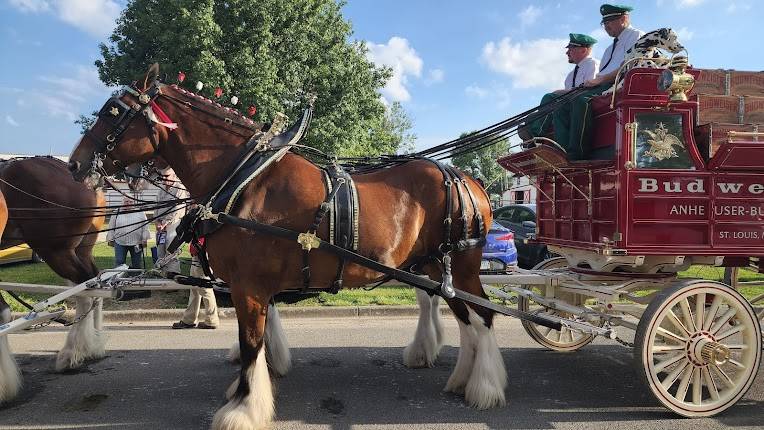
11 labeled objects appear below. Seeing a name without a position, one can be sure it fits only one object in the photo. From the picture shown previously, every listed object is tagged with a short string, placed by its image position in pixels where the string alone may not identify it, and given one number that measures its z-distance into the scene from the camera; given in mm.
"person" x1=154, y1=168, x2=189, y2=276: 5719
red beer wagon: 3572
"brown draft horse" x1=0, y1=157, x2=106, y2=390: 4523
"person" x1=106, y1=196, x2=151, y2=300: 7617
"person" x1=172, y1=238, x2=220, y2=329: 6145
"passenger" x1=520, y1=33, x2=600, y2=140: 4645
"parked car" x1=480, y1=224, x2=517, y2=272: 9164
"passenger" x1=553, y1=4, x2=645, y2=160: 4113
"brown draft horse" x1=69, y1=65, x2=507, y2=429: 3320
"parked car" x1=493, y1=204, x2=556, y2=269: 11156
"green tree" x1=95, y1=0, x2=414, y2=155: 12406
